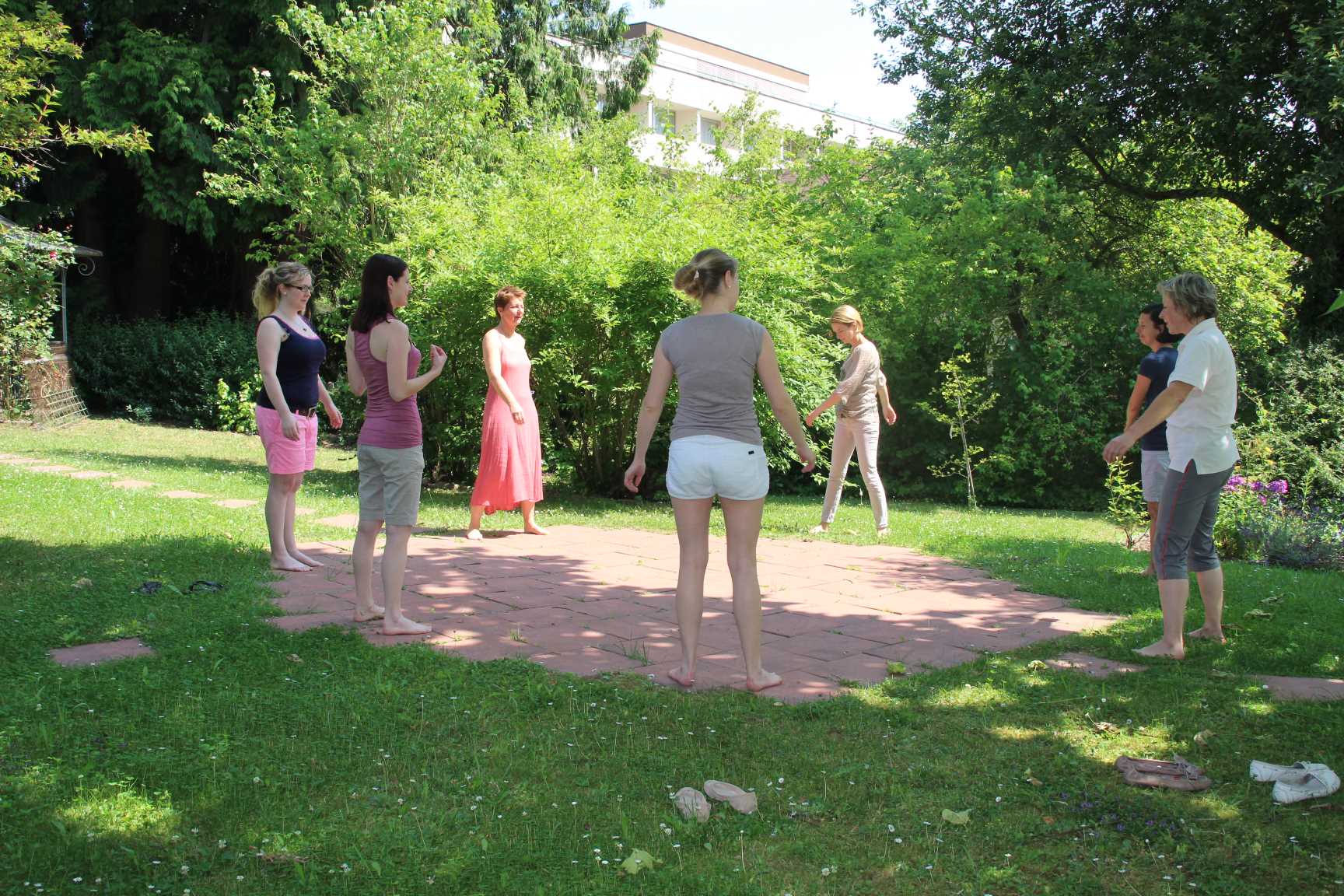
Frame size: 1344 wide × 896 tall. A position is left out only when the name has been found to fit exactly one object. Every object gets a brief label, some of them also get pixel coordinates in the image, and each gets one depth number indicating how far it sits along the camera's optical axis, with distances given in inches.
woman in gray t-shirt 175.0
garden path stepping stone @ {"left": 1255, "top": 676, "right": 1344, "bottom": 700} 182.9
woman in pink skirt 337.1
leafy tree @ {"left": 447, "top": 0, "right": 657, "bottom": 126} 889.5
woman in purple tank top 205.2
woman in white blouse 198.1
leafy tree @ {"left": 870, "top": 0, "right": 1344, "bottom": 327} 417.1
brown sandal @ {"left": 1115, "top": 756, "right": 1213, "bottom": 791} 142.1
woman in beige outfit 357.1
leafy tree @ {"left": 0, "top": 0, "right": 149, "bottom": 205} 259.0
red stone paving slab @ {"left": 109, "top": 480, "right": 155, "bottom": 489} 423.5
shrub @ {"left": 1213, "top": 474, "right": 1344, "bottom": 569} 370.6
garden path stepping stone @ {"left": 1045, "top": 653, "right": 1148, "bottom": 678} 196.1
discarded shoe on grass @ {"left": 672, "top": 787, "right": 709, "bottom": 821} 130.3
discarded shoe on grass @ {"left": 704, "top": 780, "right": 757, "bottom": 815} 132.5
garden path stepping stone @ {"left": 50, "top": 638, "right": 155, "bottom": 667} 185.2
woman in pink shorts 253.9
